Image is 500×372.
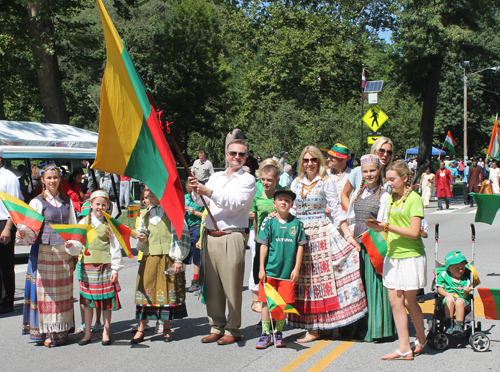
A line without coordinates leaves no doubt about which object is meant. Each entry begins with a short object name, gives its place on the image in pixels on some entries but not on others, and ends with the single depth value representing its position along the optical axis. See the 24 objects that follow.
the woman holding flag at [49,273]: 5.67
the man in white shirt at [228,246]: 5.58
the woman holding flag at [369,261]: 5.59
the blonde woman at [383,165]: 6.03
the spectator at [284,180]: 10.59
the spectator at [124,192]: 19.86
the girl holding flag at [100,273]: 5.71
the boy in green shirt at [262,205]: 6.30
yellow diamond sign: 18.36
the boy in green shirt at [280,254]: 5.45
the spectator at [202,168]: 17.00
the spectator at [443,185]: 21.31
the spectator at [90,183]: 16.27
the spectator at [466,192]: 24.42
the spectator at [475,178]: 22.48
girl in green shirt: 4.98
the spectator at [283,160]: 18.38
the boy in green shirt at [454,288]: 5.32
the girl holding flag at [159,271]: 5.76
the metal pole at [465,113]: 42.02
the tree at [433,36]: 24.64
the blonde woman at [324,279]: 5.56
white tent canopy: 15.97
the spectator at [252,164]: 15.78
